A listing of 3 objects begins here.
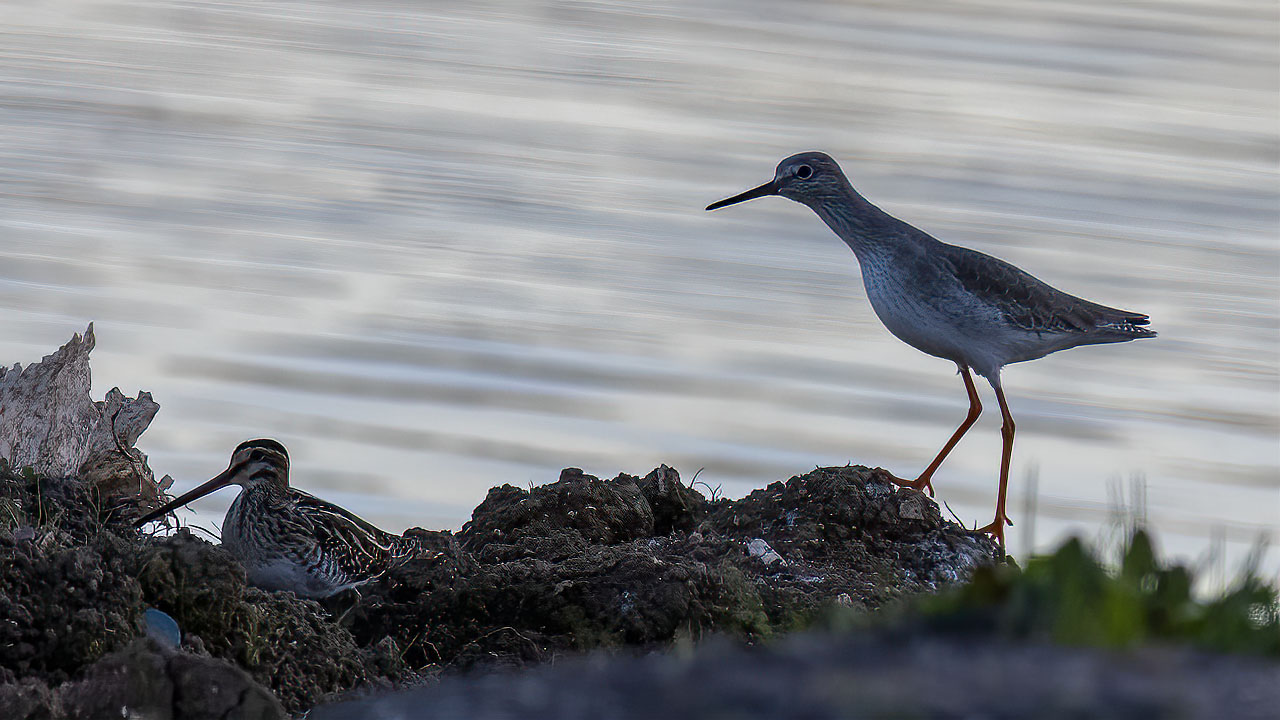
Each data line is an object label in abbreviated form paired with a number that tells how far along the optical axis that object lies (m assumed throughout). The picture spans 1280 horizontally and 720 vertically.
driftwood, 15.70
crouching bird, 14.18
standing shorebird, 18.28
